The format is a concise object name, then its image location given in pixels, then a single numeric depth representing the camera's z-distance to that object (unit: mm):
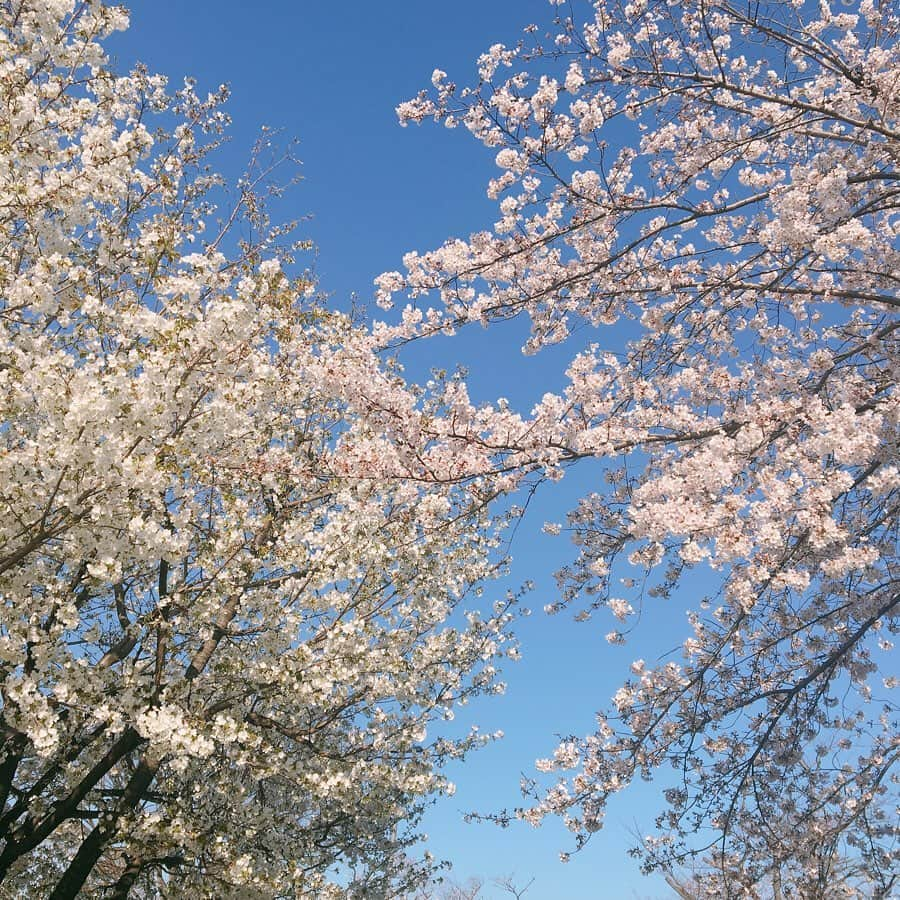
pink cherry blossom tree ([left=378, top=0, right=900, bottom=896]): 5340
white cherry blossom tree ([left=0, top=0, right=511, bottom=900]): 5266
